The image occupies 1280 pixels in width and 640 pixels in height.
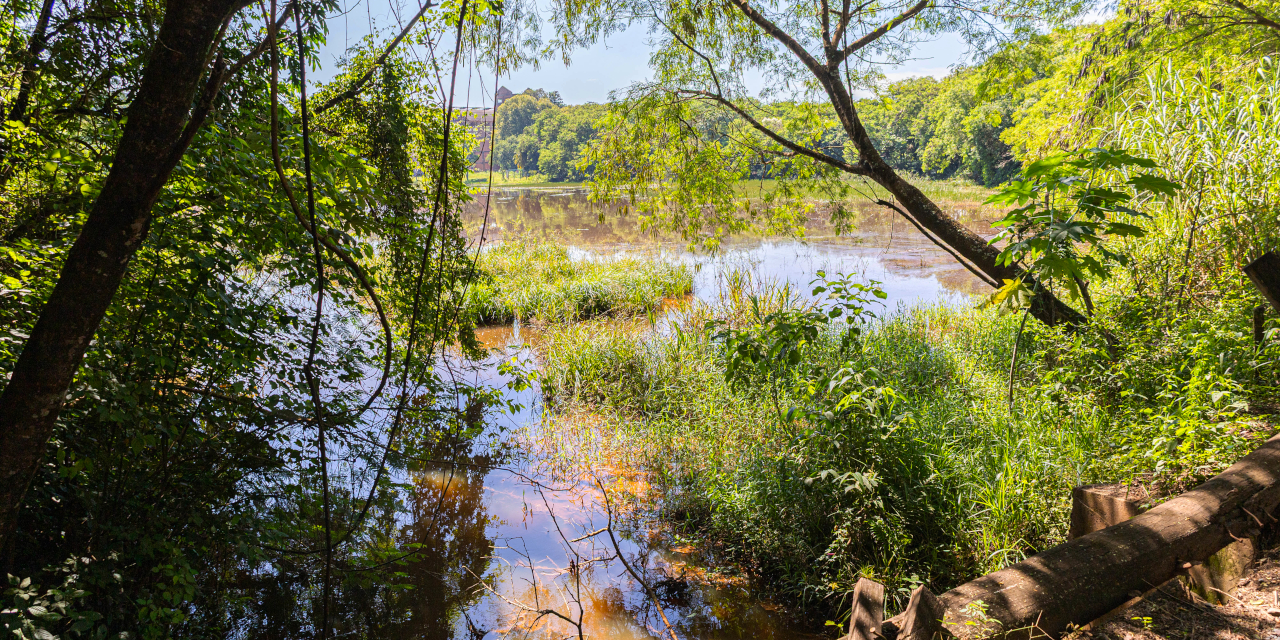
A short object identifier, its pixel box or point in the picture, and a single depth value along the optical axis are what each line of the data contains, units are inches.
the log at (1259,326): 126.5
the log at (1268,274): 113.7
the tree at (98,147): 52.1
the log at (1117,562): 78.2
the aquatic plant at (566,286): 340.8
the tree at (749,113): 214.7
